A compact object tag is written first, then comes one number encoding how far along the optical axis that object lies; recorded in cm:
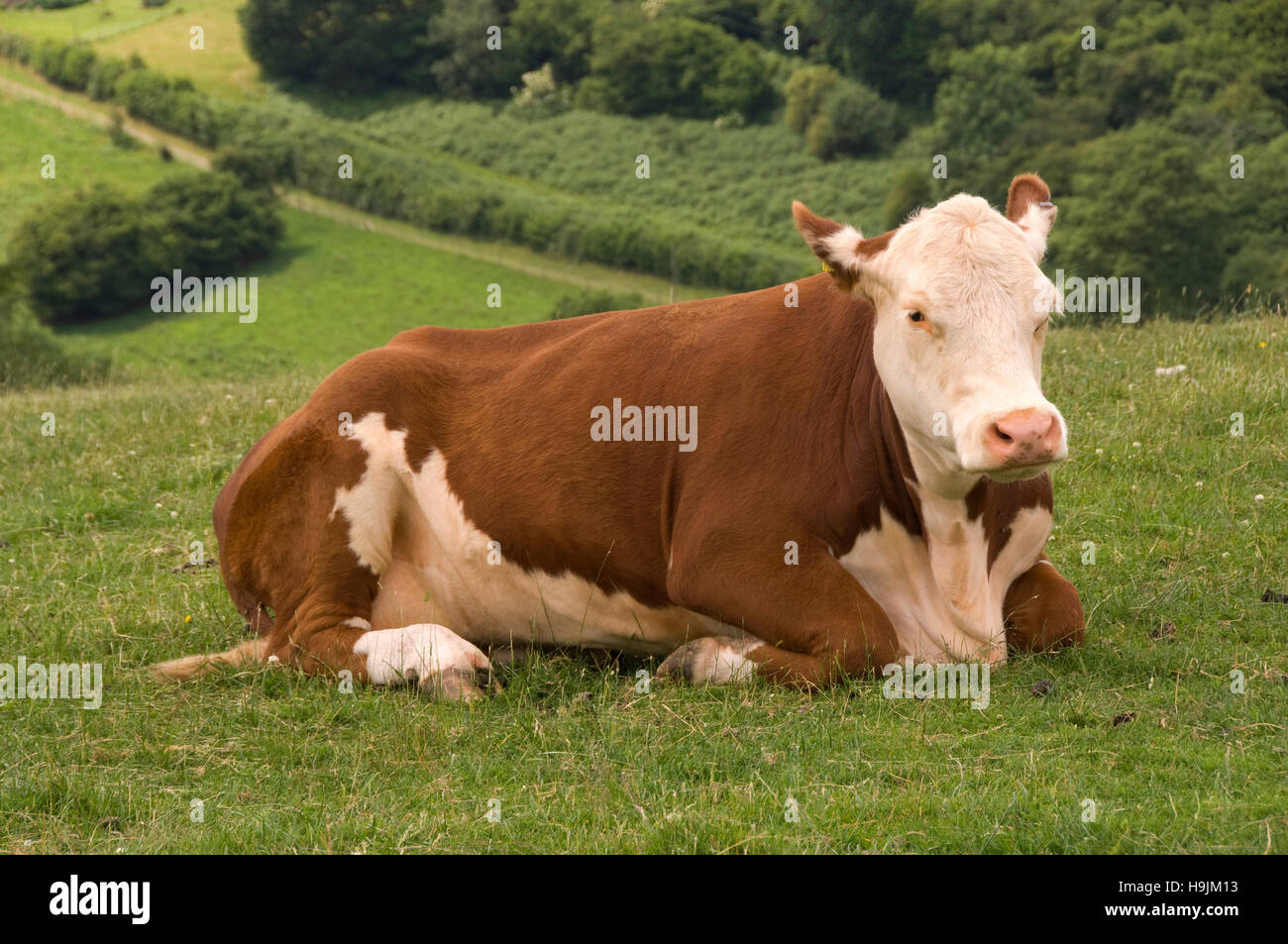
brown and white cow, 625
